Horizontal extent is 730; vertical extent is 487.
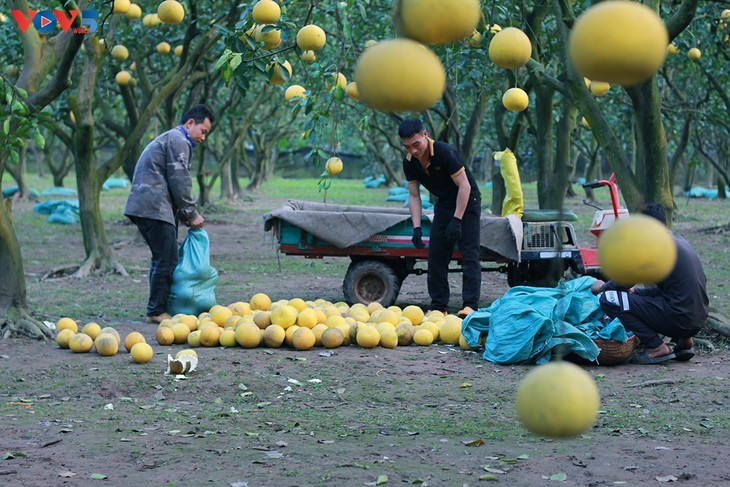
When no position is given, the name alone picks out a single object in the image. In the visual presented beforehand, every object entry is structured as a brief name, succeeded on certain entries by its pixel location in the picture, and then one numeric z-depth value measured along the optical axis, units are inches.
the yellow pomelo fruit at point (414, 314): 604.9
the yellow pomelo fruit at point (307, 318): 569.6
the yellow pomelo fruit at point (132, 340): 529.2
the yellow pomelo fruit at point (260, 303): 634.5
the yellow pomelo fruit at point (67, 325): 572.3
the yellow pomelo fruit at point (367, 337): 557.0
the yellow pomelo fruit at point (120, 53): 856.6
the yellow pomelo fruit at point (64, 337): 551.6
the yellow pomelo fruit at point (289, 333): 560.9
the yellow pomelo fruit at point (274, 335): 553.4
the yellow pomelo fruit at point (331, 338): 557.6
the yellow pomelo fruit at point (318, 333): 564.5
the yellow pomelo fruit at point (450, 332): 580.4
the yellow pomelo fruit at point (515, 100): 407.4
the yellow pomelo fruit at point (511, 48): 200.5
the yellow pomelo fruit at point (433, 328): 588.1
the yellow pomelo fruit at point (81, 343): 539.7
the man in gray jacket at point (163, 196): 650.7
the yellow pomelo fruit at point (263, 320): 573.5
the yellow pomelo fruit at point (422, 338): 576.2
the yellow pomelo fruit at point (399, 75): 120.8
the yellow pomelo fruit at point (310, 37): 327.7
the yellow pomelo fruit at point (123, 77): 959.6
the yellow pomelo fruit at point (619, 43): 114.2
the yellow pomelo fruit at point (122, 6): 603.2
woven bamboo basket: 519.6
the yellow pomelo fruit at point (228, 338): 557.9
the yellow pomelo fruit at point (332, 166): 524.7
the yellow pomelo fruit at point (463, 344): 568.7
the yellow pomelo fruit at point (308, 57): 484.9
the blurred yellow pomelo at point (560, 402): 130.7
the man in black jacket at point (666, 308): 497.2
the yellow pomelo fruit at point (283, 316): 564.2
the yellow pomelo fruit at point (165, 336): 563.3
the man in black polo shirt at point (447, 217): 625.6
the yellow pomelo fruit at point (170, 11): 485.2
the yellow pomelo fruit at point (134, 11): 690.2
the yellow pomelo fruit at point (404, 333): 574.4
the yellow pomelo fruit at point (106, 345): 530.4
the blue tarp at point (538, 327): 520.5
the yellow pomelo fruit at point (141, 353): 504.6
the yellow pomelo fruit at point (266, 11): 335.5
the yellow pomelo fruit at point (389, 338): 561.5
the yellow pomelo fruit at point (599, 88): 463.3
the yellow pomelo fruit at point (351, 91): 430.4
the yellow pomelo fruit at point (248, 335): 553.4
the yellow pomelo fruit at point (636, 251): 122.1
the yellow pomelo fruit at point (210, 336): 558.2
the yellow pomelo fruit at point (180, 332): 569.6
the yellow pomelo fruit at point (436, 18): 118.5
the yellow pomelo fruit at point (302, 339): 552.2
